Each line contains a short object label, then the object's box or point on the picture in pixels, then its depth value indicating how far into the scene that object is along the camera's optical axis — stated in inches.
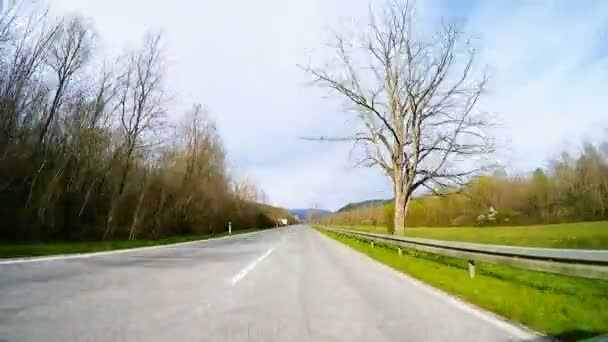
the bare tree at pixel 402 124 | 804.0
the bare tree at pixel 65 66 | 1157.7
